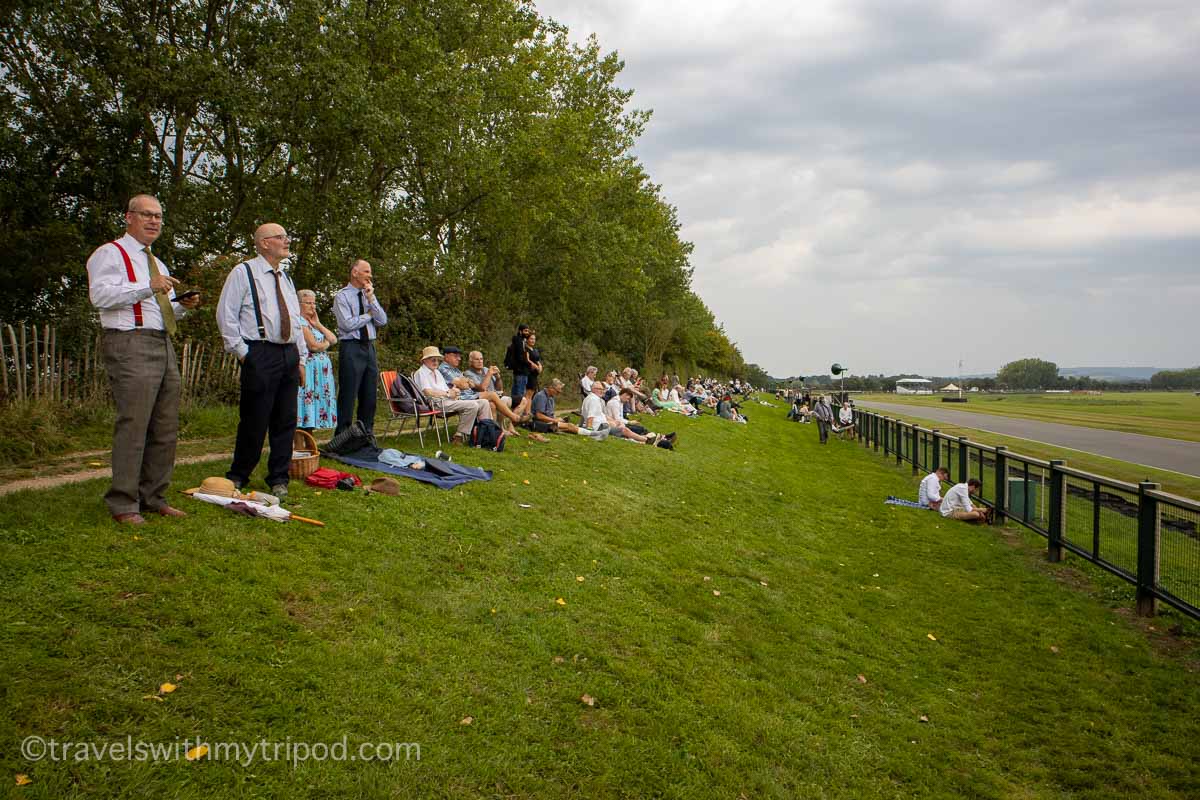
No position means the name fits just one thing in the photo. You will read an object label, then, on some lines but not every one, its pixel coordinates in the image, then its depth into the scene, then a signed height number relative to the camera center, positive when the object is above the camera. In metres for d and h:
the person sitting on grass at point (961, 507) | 13.45 -2.51
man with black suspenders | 5.67 +0.37
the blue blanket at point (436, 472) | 8.04 -1.08
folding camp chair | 9.86 -0.33
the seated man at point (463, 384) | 11.68 -0.02
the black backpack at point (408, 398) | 9.88 -0.21
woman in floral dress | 8.72 +0.01
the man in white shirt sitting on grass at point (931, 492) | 14.45 -2.37
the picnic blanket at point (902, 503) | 14.66 -2.63
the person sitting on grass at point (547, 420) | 14.05 -0.78
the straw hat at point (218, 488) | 5.75 -0.88
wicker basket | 7.01 -0.84
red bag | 6.98 -0.97
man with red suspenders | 4.67 +0.28
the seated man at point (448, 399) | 10.52 -0.25
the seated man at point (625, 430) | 16.27 -1.14
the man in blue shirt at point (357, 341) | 7.66 +0.48
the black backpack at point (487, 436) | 10.70 -0.83
